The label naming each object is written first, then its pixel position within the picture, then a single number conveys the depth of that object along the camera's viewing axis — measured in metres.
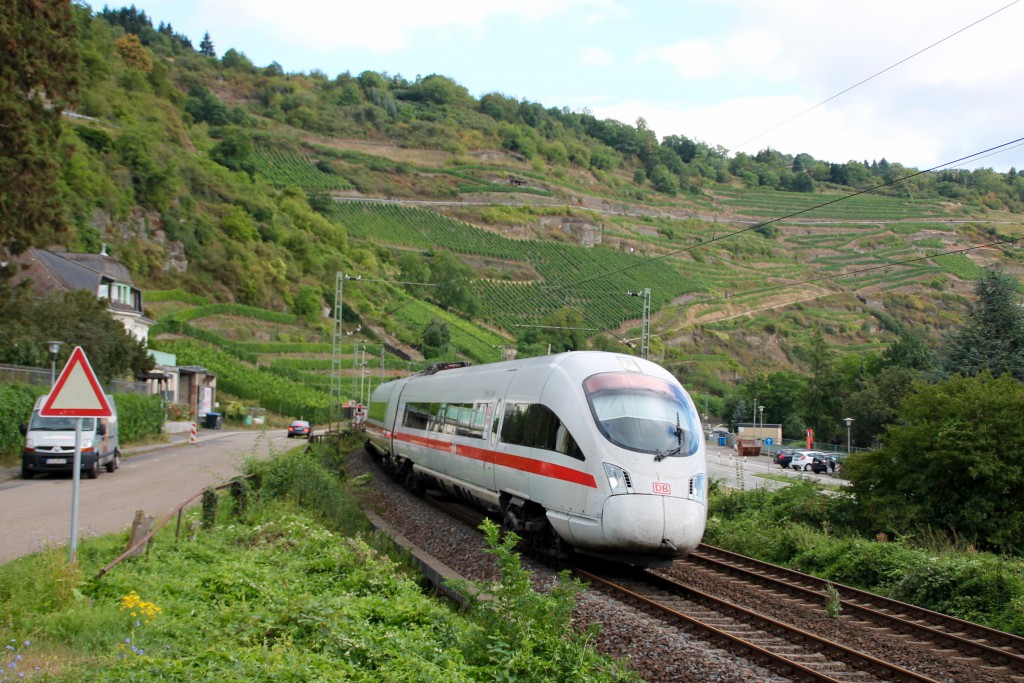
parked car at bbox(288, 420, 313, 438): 53.47
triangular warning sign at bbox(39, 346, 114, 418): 10.23
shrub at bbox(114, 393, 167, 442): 38.38
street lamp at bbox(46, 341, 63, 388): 29.03
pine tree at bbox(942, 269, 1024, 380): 37.91
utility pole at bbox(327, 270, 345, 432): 49.94
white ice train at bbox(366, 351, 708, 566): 12.22
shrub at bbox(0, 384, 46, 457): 26.89
